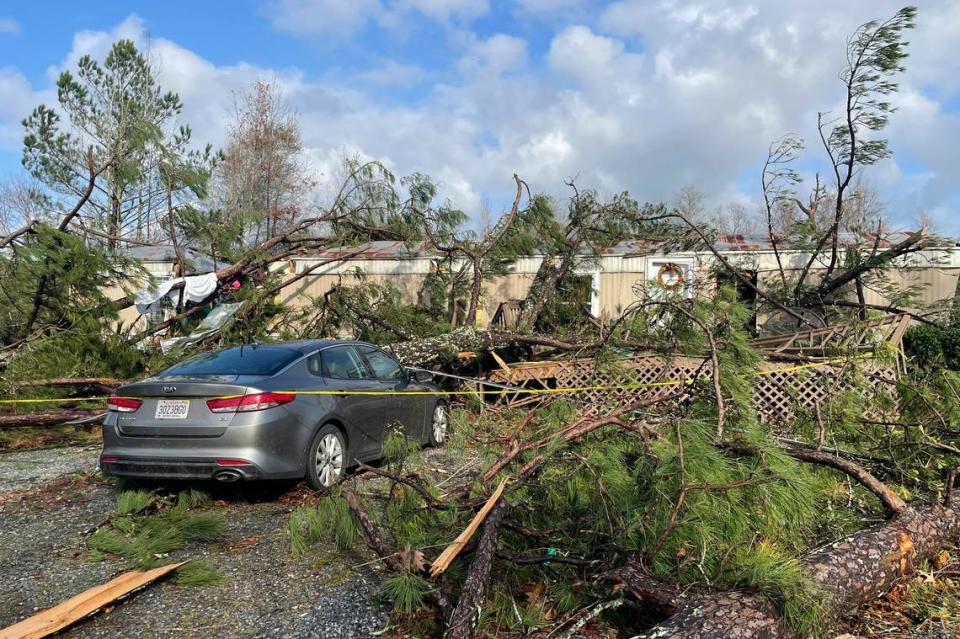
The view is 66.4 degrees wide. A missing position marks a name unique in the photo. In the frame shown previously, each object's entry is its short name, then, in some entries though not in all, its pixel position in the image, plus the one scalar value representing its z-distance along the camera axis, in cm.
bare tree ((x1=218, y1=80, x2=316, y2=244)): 3059
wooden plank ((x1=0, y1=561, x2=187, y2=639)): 320
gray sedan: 532
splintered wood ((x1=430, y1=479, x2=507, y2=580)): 311
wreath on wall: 1278
